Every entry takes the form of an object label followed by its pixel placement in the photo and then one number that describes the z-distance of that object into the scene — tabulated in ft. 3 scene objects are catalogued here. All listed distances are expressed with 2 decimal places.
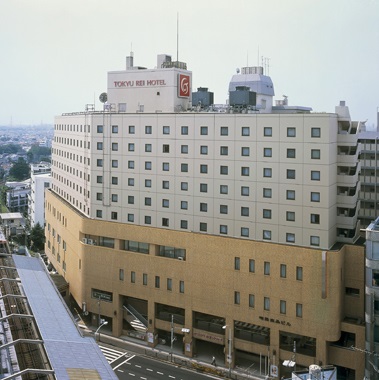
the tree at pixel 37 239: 331.77
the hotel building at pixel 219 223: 158.81
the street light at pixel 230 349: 167.85
